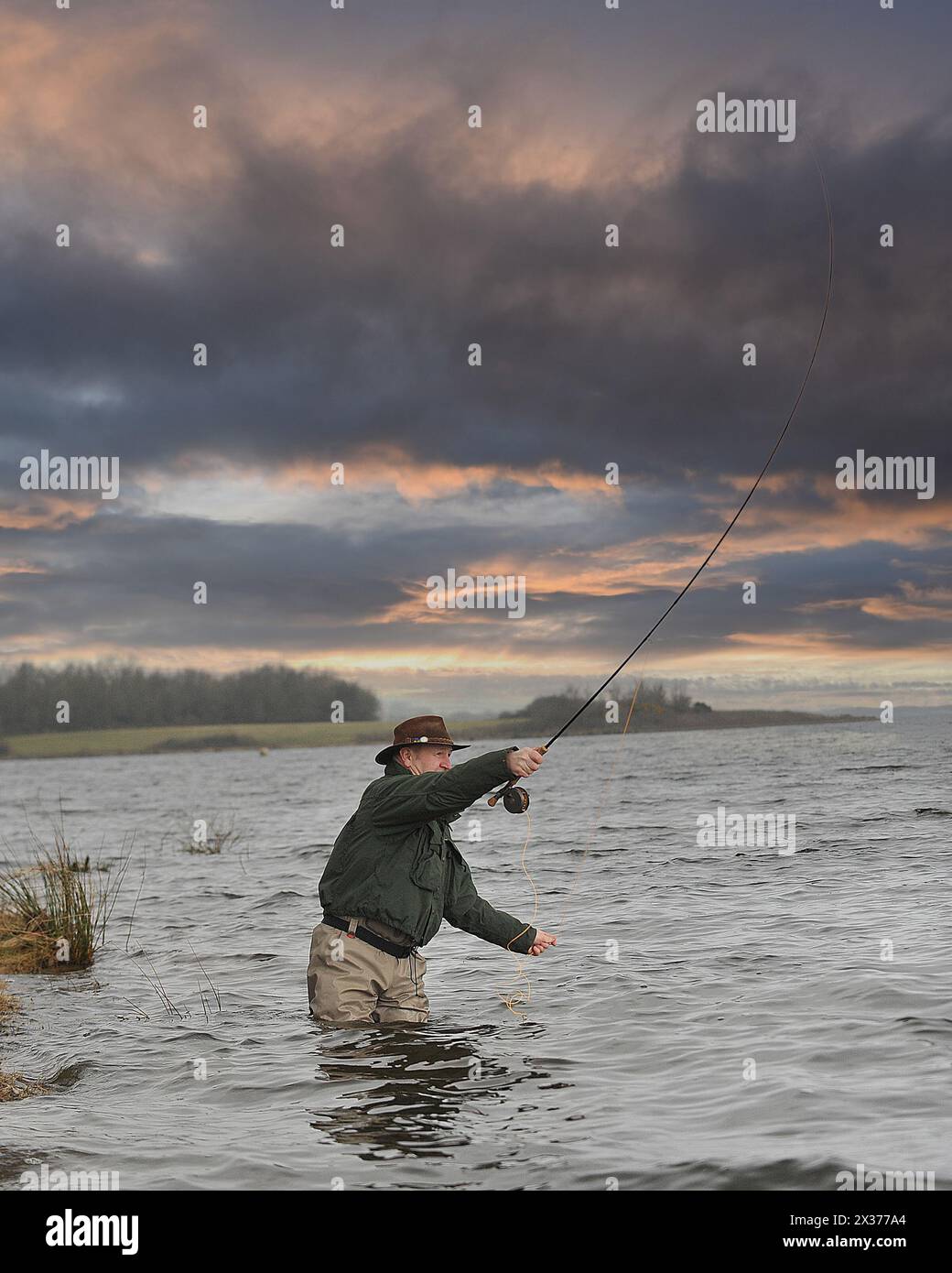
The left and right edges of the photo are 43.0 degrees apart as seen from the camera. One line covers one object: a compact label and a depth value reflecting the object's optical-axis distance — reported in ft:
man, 26.76
